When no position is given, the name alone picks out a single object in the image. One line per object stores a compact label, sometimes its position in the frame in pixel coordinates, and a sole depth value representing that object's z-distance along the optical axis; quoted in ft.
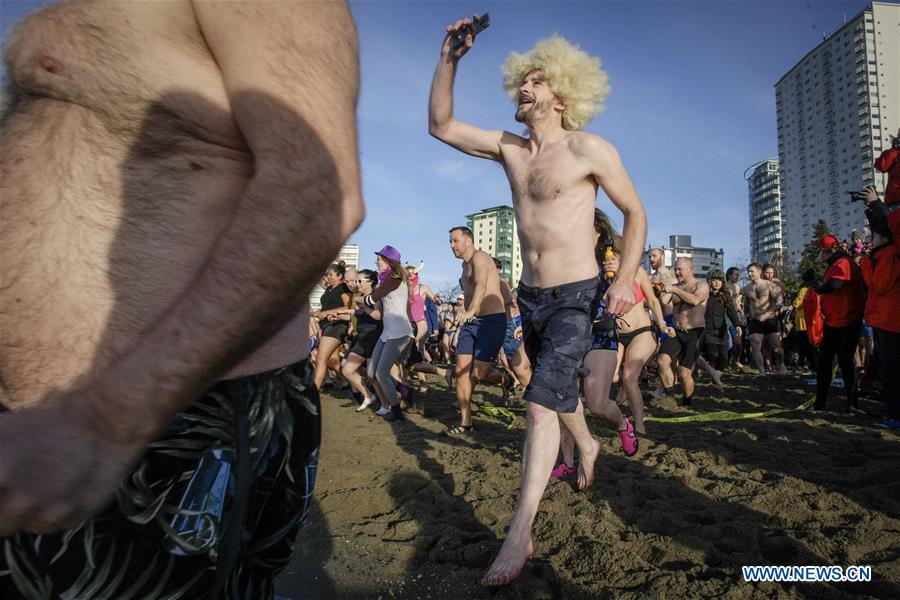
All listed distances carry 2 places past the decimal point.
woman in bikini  17.07
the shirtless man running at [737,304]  38.60
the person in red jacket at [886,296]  15.33
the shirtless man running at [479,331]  18.56
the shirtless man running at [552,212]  8.53
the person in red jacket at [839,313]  19.02
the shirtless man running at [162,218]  2.12
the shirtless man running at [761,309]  34.12
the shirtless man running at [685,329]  24.11
